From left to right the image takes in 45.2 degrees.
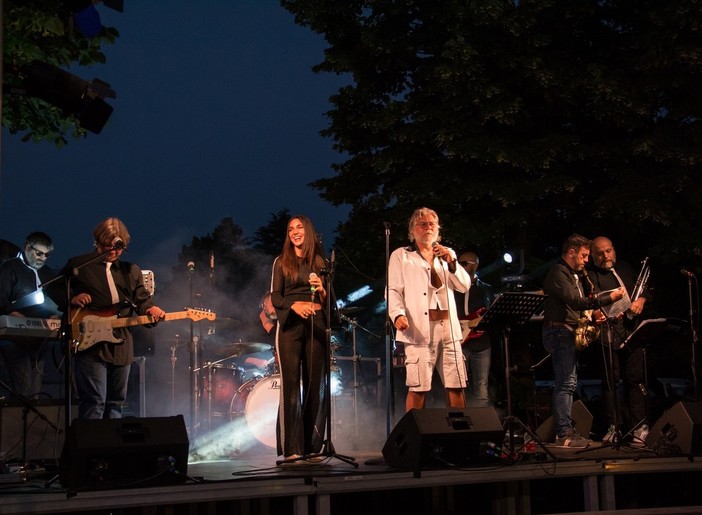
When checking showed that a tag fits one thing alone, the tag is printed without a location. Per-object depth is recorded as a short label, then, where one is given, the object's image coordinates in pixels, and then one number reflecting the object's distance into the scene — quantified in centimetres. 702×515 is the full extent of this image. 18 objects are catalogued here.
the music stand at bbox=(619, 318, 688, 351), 859
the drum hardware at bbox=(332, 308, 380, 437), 1149
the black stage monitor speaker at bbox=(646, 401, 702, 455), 739
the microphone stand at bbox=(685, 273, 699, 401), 870
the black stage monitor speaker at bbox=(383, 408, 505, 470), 654
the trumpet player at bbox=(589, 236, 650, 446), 884
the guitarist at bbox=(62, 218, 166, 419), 706
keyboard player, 858
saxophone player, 852
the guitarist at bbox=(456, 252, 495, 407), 1009
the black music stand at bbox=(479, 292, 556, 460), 709
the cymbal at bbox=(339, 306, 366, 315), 1066
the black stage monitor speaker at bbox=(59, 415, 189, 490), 584
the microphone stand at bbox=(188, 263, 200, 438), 984
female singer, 708
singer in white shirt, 730
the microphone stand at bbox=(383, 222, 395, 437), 755
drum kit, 1056
